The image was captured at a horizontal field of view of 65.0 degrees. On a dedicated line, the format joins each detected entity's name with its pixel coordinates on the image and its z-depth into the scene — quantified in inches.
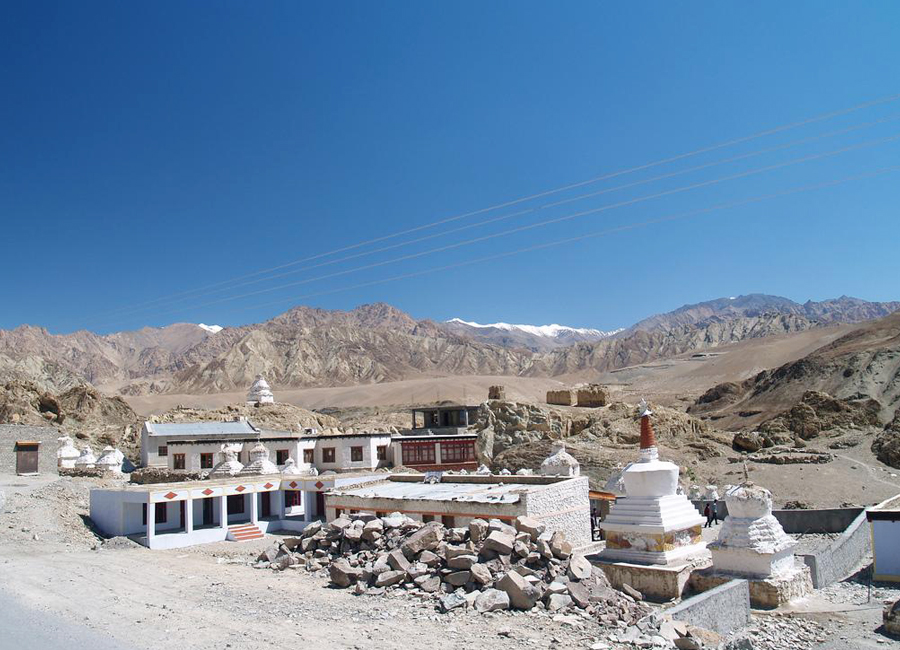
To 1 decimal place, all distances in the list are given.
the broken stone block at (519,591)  533.6
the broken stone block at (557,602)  531.2
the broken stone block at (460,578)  575.8
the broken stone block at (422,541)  636.1
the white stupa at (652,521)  709.3
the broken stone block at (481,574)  567.2
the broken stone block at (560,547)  592.7
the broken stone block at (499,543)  596.4
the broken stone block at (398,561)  615.8
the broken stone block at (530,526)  644.7
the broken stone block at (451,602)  536.7
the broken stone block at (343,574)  632.4
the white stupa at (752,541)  648.4
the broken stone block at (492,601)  529.0
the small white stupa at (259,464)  1218.0
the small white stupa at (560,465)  1074.7
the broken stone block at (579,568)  569.0
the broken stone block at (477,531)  633.6
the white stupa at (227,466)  1222.3
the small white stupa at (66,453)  1705.2
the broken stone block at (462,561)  585.3
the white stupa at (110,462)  1636.3
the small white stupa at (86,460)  1637.6
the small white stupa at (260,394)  2605.8
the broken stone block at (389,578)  602.9
